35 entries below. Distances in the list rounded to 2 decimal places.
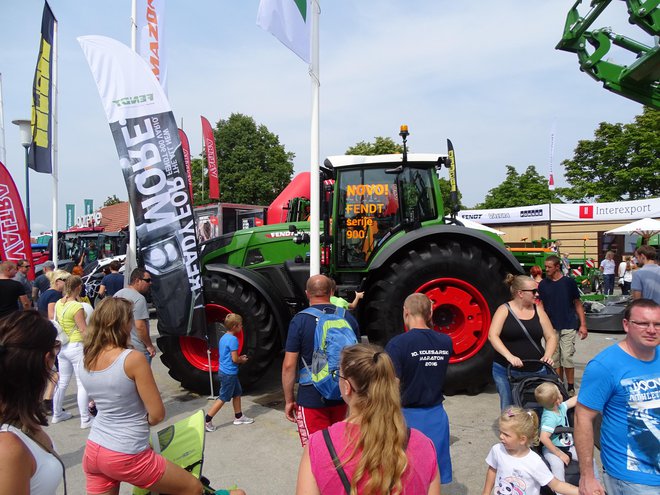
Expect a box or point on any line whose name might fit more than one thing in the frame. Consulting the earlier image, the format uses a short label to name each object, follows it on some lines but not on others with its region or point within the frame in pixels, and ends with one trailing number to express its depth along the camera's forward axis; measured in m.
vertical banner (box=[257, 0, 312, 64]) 4.31
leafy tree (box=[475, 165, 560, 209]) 30.33
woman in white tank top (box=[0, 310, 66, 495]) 1.32
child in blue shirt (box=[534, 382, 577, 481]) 2.73
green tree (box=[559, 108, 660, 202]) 23.06
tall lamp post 9.66
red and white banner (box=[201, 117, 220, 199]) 19.09
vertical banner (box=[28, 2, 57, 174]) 8.98
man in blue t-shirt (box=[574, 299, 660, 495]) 2.02
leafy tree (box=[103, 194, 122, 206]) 48.47
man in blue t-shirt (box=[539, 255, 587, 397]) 5.06
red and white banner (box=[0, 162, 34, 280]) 8.09
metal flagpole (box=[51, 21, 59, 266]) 9.34
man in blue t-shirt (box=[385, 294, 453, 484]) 2.66
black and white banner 4.72
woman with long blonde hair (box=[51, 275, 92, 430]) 4.59
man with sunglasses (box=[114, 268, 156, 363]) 4.27
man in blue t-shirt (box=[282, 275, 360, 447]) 2.85
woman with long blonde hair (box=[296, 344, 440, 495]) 1.33
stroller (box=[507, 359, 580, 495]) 3.15
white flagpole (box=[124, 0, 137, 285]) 5.82
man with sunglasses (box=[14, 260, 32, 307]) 6.79
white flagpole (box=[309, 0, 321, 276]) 4.38
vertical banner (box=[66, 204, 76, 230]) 40.20
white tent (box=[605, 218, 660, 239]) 14.19
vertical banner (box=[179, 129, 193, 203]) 15.55
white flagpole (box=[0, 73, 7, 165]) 12.58
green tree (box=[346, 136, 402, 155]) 25.16
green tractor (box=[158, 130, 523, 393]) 5.05
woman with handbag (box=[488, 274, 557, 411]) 3.49
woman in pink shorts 2.22
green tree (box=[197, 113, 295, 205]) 27.59
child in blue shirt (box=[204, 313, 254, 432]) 4.41
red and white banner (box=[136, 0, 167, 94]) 6.97
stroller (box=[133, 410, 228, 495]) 2.46
